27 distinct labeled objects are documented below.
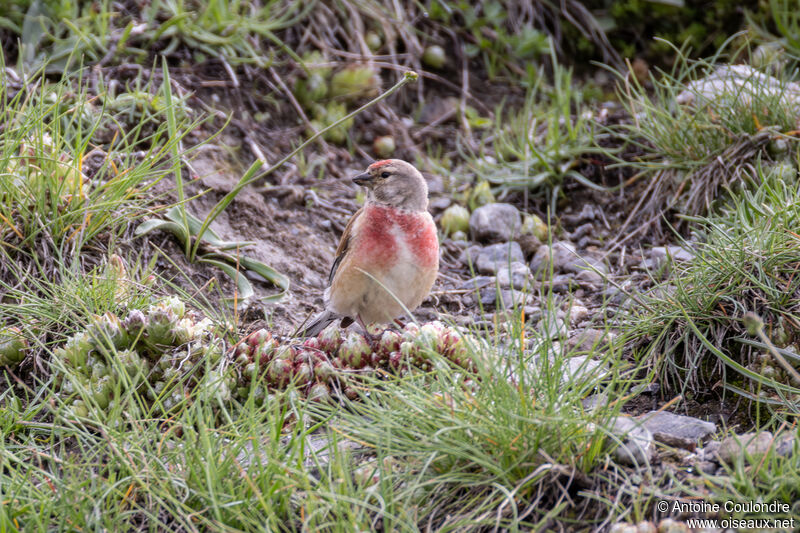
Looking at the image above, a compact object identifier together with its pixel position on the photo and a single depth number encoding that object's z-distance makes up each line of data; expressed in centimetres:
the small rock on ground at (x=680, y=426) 555
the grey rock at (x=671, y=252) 910
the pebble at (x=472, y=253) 1048
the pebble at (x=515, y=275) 948
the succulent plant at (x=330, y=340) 698
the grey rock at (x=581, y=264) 955
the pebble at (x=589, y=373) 521
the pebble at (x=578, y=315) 824
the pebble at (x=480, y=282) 962
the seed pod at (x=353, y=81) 1230
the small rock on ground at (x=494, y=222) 1066
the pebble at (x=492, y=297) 921
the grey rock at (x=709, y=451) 519
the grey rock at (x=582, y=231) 1068
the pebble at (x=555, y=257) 991
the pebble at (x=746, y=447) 477
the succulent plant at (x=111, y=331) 643
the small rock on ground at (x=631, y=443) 497
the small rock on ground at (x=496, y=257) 1000
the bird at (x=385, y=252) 783
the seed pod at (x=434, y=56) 1350
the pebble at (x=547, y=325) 528
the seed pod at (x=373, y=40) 1311
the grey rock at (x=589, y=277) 948
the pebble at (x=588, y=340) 745
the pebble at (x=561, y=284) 952
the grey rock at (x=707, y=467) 506
